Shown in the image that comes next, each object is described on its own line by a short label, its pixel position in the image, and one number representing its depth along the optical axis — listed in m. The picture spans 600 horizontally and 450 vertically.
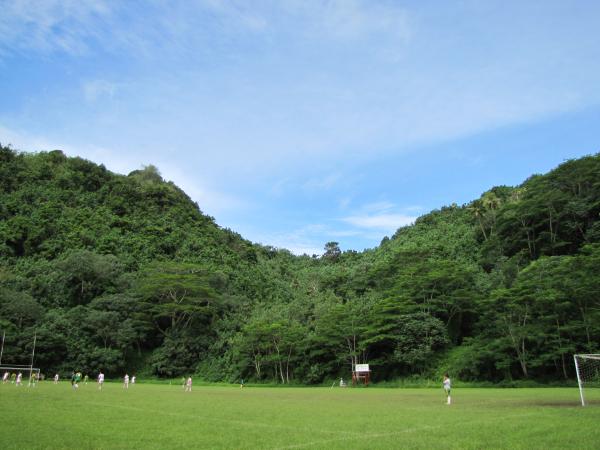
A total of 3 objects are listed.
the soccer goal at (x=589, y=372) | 33.27
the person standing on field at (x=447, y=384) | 22.66
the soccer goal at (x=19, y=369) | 52.63
